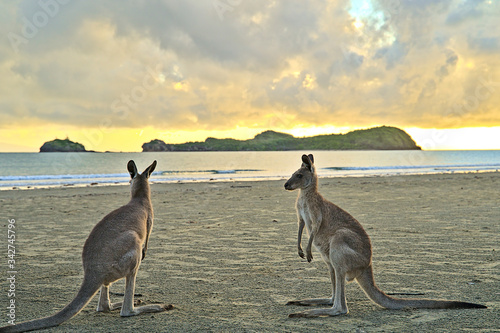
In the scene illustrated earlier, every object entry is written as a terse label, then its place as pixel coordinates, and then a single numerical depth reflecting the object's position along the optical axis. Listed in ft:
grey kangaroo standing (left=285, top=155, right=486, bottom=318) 11.40
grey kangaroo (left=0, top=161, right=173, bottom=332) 9.95
